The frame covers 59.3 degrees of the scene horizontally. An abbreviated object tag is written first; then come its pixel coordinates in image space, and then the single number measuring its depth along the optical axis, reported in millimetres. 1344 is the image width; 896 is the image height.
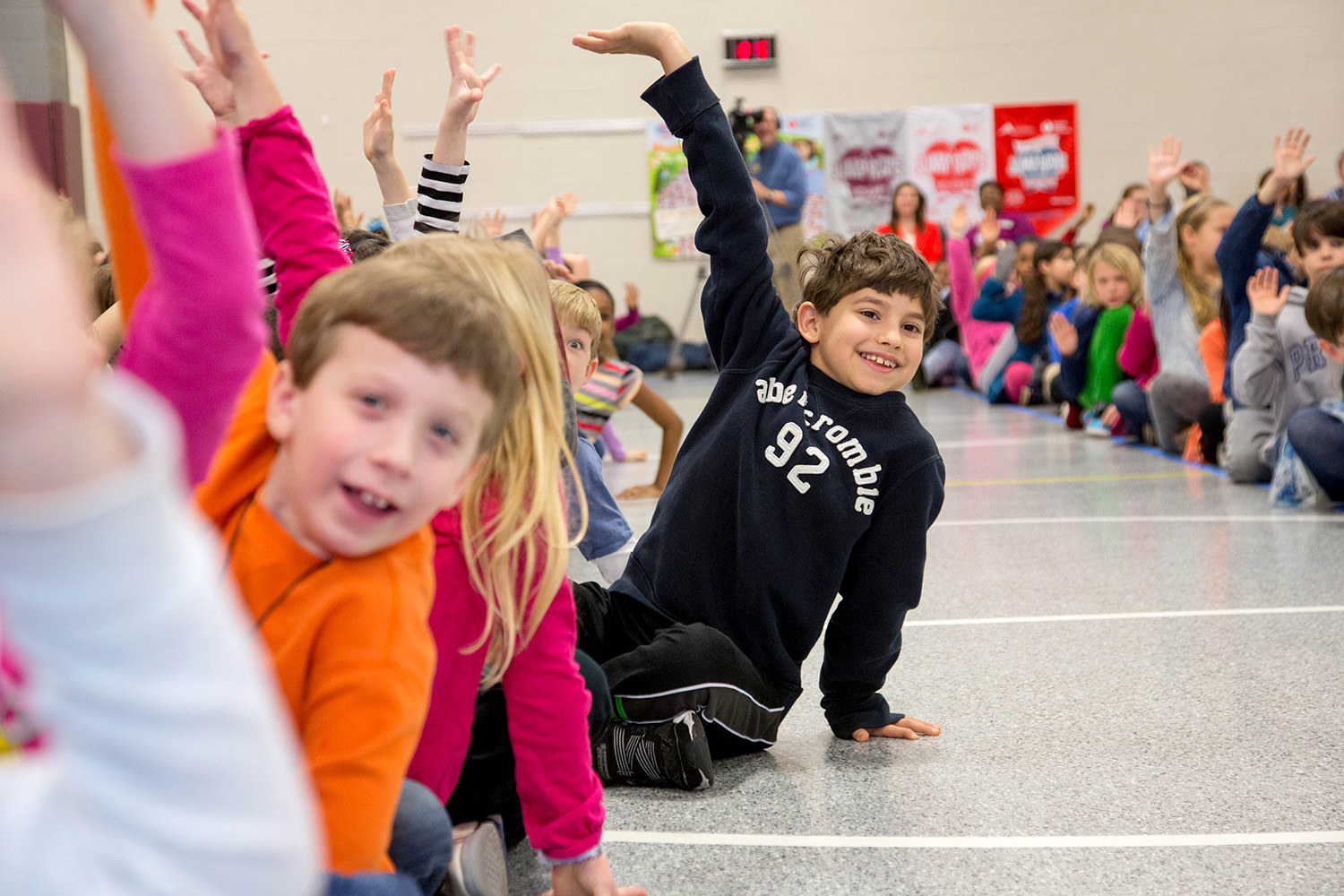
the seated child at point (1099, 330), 4730
